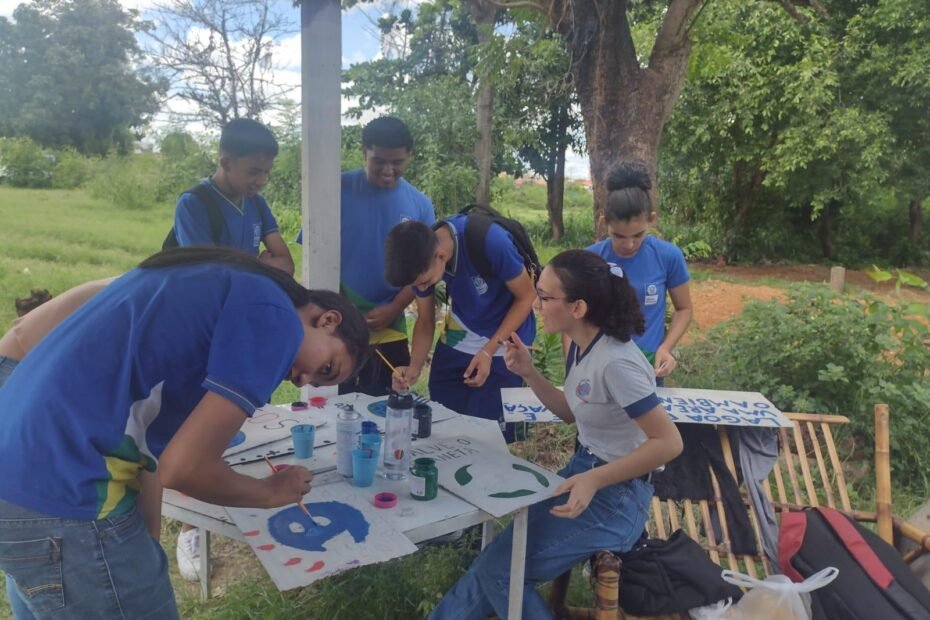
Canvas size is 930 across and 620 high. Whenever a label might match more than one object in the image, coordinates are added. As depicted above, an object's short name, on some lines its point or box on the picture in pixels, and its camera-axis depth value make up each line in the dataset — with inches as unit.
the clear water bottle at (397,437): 73.2
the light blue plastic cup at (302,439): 77.8
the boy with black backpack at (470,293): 88.8
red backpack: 72.3
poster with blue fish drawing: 55.4
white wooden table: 63.1
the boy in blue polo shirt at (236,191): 96.6
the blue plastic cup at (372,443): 71.7
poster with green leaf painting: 68.7
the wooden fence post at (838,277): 303.7
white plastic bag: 70.1
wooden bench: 84.4
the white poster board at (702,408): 91.7
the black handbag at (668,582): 70.8
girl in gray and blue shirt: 68.7
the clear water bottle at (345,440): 73.7
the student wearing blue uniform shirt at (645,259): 102.4
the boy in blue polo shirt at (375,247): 111.2
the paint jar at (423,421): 85.2
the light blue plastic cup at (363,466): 70.9
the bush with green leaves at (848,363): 137.4
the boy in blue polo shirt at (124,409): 44.5
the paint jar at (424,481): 67.9
